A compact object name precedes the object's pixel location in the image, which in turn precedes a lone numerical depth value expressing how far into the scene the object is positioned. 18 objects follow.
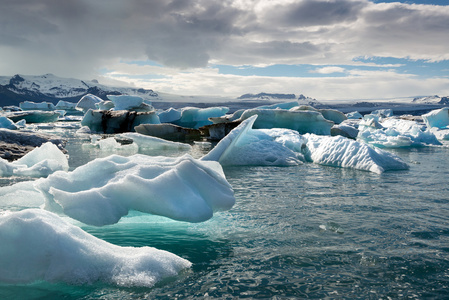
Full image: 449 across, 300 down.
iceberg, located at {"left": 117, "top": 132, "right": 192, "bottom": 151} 12.73
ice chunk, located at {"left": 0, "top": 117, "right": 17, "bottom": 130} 15.45
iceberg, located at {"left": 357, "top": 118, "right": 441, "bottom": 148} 14.09
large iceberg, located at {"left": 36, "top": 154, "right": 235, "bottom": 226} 3.27
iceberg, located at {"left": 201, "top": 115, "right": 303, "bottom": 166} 8.42
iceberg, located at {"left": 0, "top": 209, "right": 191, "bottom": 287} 2.49
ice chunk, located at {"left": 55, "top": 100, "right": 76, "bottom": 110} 52.38
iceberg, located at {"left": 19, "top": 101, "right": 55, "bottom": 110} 45.44
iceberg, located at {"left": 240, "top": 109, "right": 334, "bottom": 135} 16.14
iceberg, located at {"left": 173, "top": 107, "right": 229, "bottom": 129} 21.73
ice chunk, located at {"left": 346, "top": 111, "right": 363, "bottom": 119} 36.80
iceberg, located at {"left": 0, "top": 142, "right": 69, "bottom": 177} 7.06
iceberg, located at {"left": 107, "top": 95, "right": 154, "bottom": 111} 24.48
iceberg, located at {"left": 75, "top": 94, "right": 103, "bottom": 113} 37.01
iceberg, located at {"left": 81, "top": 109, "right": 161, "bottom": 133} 20.51
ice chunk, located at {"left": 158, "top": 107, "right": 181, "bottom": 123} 23.22
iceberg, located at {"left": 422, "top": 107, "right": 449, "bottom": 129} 19.98
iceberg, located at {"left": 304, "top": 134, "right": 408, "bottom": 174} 8.27
